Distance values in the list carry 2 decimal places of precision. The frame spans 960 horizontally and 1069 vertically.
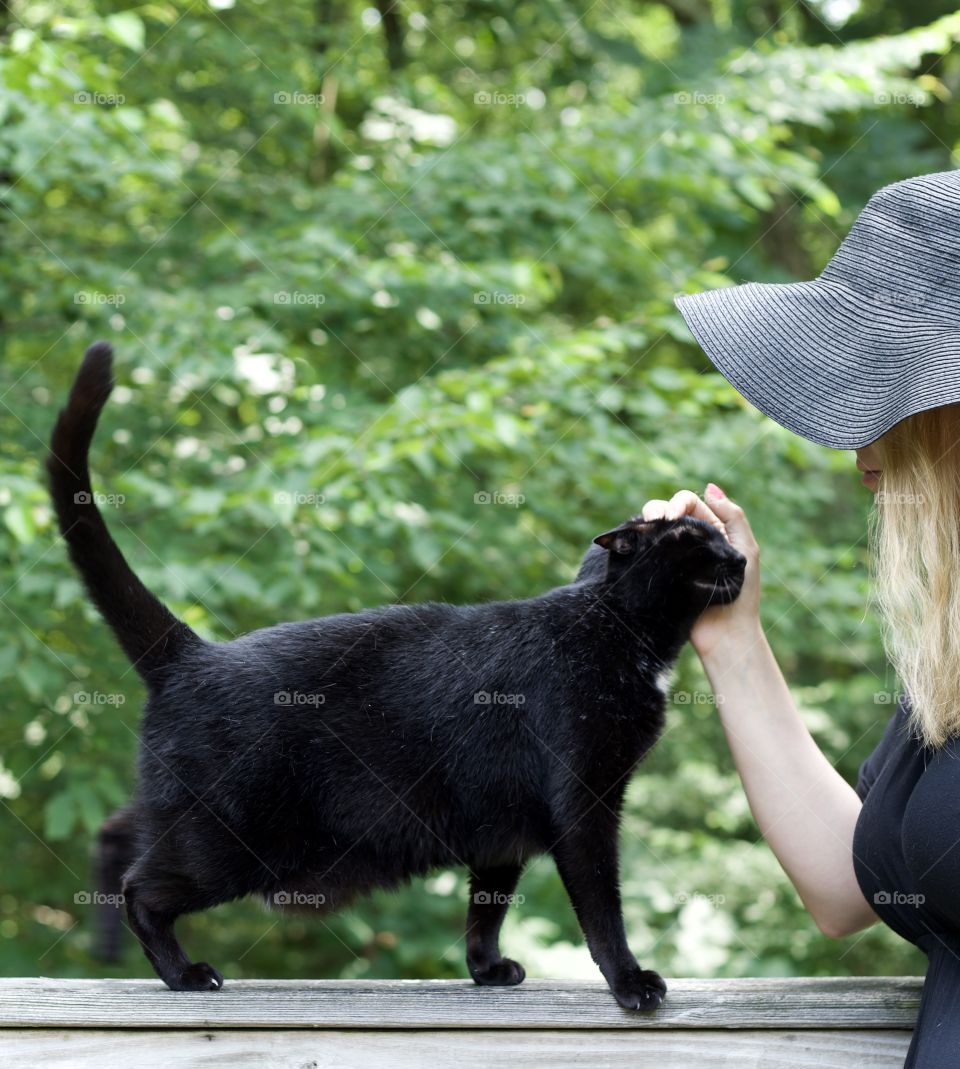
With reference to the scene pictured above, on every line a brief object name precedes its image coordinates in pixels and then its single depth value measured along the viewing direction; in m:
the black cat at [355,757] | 1.79
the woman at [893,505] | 1.36
